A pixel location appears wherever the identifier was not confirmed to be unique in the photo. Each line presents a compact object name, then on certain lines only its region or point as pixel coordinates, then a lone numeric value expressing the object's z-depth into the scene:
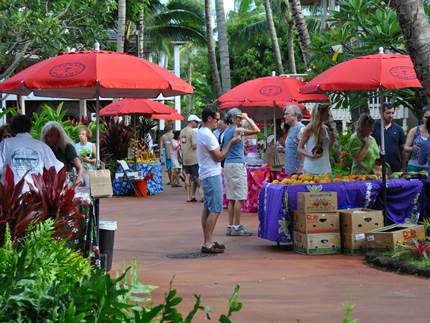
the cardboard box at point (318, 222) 10.19
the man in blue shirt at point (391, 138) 12.23
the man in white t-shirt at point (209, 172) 10.22
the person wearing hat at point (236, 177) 11.72
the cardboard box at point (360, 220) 10.17
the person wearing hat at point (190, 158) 18.47
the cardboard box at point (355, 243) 10.17
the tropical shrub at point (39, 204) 5.79
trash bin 8.77
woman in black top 9.11
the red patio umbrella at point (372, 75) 10.37
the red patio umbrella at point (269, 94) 14.89
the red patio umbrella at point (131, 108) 22.70
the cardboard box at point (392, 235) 9.81
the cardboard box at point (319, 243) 10.20
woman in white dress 10.83
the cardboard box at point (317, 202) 10.19
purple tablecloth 10.52
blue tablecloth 20.85
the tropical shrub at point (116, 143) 22.06
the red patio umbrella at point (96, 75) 8.63
